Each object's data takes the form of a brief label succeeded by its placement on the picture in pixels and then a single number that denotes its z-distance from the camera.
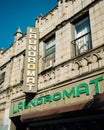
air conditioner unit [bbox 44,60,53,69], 10.35
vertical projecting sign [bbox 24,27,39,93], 10.50
